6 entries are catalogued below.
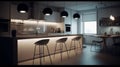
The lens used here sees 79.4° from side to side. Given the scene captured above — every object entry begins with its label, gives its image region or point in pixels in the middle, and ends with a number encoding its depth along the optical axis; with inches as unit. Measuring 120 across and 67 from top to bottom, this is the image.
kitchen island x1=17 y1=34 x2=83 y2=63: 97.1
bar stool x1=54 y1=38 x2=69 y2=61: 115.6
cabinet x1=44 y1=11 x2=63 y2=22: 174.3
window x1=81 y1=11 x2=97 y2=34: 216.4
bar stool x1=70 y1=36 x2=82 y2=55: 154.3
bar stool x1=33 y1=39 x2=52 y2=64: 93.1
